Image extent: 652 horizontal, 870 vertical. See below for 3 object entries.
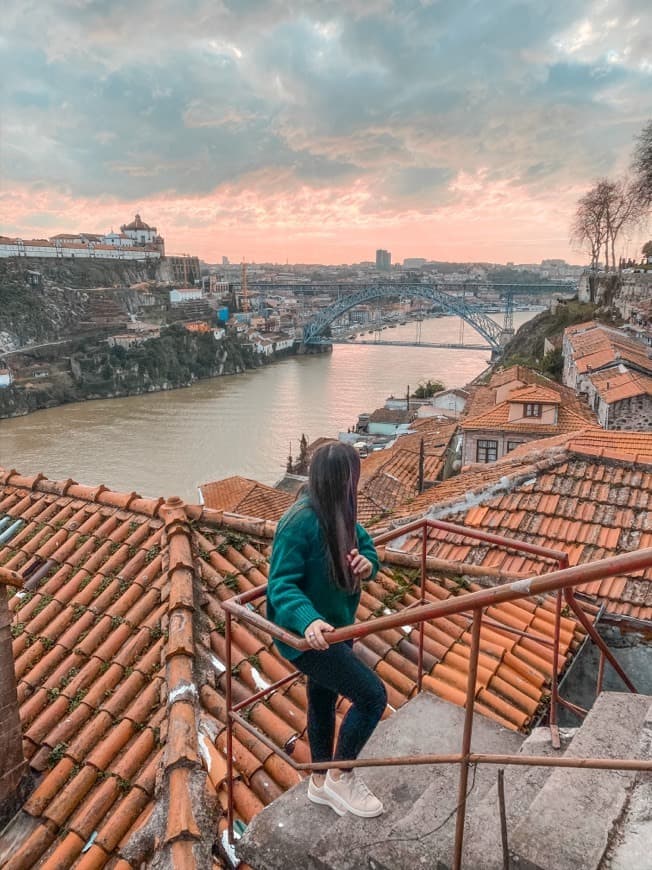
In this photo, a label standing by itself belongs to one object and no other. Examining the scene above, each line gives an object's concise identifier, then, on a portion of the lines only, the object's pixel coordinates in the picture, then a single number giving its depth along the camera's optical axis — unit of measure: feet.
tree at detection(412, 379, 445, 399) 130.21
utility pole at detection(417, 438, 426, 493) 53.21
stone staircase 5.04
